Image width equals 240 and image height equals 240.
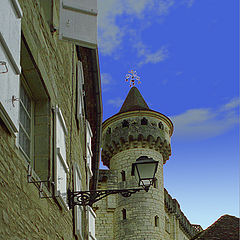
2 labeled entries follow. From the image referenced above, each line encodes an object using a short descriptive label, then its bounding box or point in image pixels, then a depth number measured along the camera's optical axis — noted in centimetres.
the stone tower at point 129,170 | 2559
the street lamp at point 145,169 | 721
